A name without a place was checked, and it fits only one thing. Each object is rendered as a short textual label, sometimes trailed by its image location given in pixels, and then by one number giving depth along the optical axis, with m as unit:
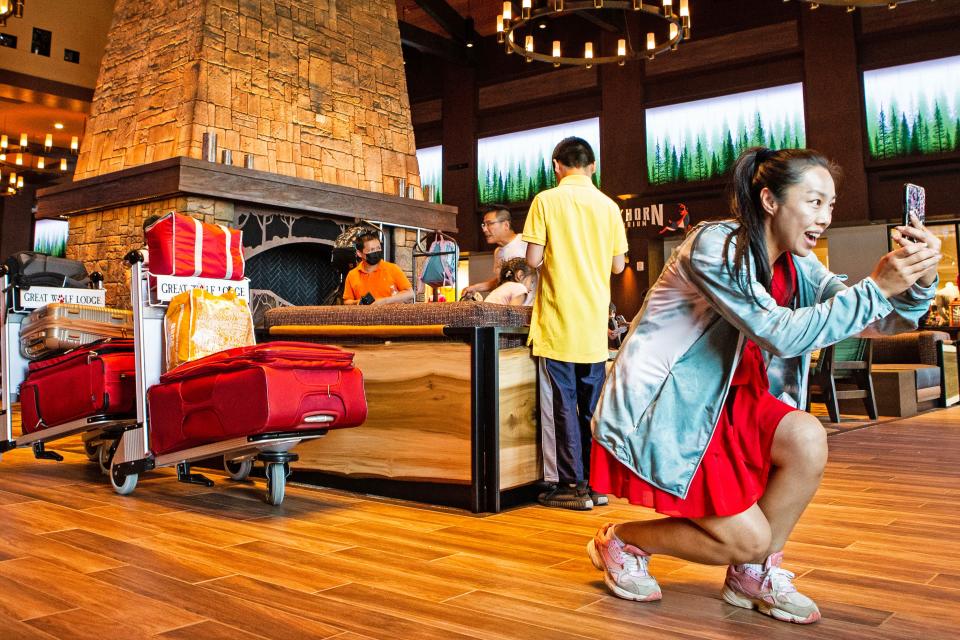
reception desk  2.91
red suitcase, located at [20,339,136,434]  3.33
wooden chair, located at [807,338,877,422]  5.91
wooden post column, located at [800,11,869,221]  9.95
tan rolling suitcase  3.71
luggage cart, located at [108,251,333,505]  2.96
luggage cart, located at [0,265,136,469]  3.68
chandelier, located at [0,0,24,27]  5.18
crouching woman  1.54
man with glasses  3.95
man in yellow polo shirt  3.04
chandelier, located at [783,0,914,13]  4.70
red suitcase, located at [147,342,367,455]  2.69
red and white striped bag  3.29
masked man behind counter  4.35
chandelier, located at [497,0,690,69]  7.12
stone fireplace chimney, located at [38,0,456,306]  6.31
